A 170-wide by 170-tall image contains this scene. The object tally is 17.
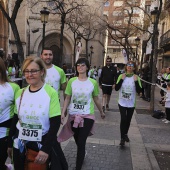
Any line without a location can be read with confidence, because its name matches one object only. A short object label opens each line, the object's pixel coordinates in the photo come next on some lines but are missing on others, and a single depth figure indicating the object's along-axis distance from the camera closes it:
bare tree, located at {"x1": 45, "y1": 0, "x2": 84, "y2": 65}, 14.72
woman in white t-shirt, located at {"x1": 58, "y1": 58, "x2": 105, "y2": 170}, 3.83
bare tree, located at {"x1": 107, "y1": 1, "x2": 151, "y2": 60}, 19.42
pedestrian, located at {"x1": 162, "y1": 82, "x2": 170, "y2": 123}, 7.61
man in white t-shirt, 4.30
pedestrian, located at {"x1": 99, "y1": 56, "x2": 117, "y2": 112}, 9.37
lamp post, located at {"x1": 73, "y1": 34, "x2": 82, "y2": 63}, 10.21
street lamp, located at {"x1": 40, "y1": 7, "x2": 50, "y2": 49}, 13.01
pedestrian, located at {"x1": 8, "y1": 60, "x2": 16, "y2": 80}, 9.63
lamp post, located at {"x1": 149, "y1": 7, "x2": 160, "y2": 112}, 9.62
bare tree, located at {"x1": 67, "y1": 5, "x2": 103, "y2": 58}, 23.23
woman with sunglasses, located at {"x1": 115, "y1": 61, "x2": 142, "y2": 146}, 5.20
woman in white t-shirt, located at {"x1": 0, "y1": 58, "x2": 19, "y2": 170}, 2.80
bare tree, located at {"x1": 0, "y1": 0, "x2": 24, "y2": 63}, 10.38
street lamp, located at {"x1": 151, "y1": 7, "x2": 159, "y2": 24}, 11.74
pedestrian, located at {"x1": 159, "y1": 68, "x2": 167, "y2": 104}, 12.09
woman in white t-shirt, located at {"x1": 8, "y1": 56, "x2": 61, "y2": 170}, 2.42
